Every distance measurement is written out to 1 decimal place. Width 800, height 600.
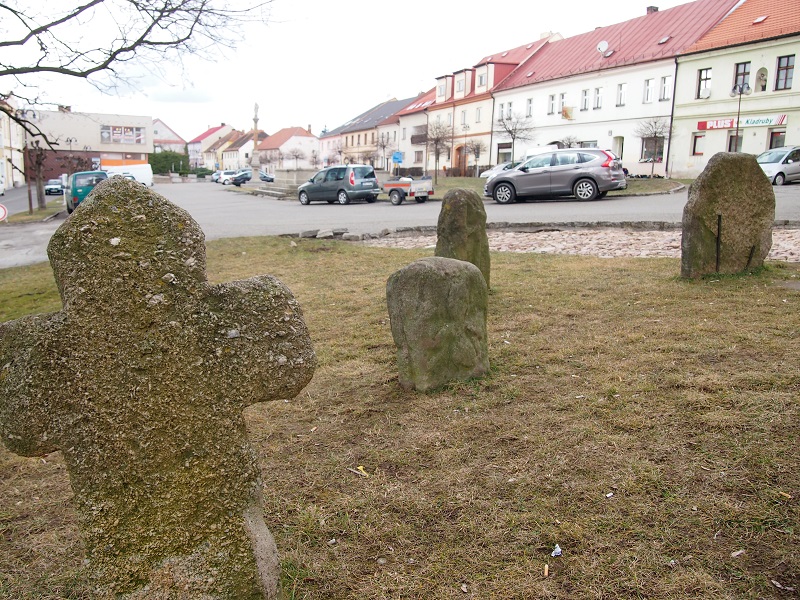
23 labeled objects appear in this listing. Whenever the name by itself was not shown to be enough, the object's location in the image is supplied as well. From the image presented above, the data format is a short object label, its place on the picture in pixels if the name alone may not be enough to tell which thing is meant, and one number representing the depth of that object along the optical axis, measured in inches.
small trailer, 986.7
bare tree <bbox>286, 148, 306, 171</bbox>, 3299.7
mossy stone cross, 78.9
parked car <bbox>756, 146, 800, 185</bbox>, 934.4
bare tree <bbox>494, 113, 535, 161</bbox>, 1728.0
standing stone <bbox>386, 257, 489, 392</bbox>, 179.3
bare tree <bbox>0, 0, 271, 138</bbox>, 353.7
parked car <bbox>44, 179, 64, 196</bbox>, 1838.1
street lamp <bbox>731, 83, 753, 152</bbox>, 1215.9
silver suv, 790.5
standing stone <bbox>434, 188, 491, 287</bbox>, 286.0
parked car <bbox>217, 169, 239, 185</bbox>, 2212.7
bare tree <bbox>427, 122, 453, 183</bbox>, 1705.3
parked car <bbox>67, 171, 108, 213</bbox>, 1005.3
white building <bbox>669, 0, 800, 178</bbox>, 1178.0
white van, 1262.7
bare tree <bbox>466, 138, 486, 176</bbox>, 1837.7
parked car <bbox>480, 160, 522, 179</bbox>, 1121.1
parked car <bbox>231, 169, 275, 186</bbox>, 2176.1
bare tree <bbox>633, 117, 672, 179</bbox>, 1364.4
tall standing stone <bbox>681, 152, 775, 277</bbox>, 281.9
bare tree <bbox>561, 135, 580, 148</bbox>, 1583.5
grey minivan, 1061.8
